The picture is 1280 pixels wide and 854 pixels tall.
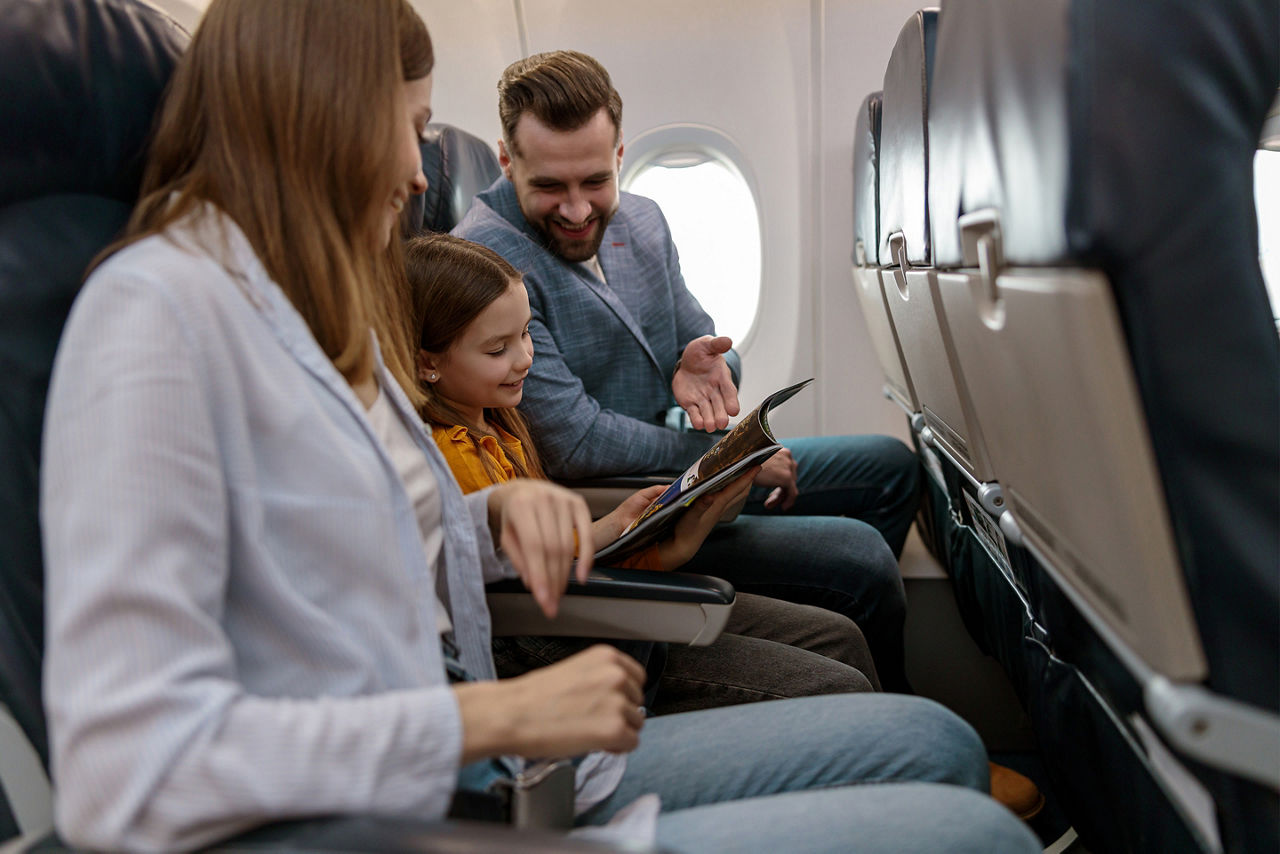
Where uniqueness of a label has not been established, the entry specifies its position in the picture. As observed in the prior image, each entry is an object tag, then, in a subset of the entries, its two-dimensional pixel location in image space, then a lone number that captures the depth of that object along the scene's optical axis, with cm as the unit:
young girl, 166
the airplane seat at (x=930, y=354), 158
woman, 74
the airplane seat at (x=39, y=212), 95
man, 222
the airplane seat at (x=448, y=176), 266
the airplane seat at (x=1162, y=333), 72
